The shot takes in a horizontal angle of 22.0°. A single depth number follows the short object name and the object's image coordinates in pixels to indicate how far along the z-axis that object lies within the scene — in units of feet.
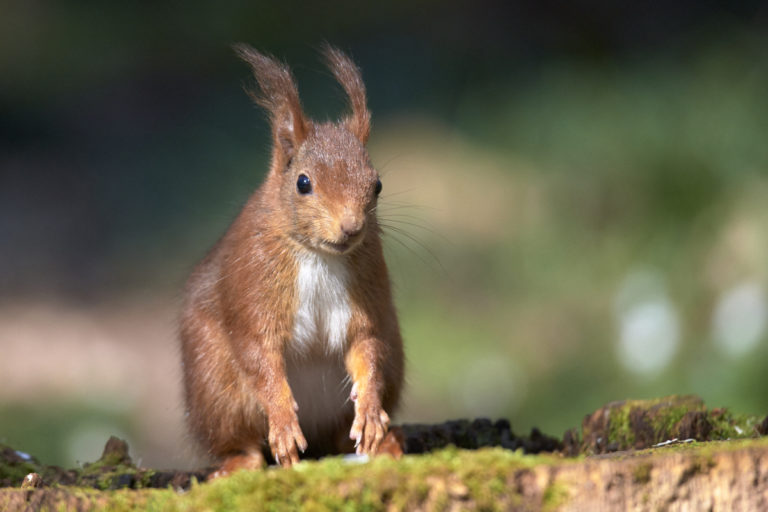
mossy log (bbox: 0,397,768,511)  14.69
